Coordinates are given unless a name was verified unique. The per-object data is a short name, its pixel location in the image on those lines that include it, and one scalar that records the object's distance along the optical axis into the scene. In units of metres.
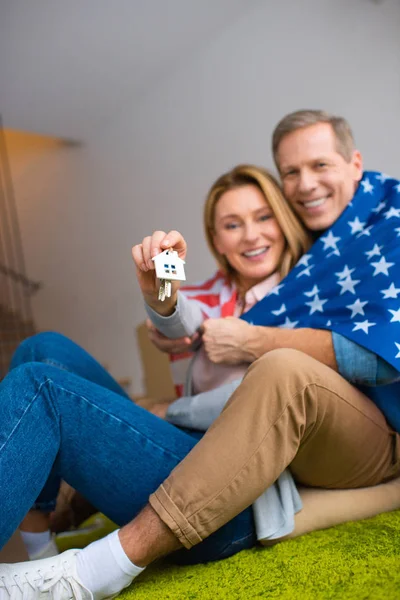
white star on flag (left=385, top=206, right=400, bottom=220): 1.31
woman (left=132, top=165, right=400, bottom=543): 1.24
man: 0.87
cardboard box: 2.82
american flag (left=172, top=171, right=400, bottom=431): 1.13
